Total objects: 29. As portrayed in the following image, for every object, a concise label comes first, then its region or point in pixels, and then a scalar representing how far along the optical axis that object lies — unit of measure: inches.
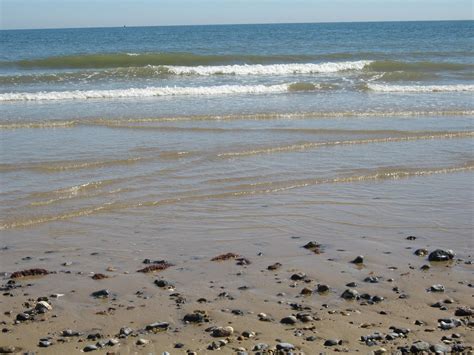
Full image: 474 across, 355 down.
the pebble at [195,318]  237.0
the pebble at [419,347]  212.4
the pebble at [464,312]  241.6
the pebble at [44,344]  218.8
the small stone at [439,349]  211.5
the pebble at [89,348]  214.9
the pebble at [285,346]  213.8
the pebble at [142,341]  219.5
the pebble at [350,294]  257.1
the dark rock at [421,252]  305.4
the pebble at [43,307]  245.3
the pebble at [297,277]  276.7
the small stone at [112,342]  219.3
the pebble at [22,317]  237.9
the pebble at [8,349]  214.7
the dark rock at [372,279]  273.7
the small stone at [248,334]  225.0
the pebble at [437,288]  265.1
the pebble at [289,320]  234.9
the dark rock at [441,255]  297.6
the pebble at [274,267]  287.7
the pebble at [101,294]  260.2
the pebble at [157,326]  231.0
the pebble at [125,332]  225.9
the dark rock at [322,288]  264.1
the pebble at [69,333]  226.7
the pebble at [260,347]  215.0
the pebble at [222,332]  225.1
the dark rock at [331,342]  218.5
